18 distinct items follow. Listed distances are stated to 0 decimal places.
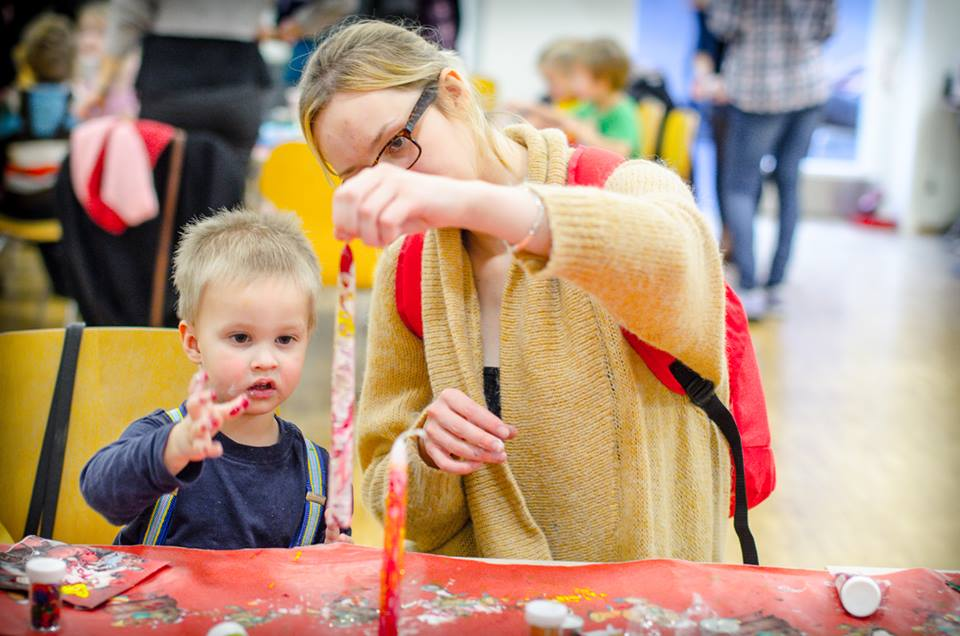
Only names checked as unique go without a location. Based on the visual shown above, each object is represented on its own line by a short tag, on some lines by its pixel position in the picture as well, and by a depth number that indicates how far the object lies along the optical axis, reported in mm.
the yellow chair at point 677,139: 5637
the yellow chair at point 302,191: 3242
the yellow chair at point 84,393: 1397
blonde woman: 1210
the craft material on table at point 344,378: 983
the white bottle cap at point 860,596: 987
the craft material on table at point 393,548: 909
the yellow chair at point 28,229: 4207
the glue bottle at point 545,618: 881
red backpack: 1260
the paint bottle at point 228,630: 871
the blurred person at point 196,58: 3006
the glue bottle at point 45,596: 894
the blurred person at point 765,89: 4637
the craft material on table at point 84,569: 961
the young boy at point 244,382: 1219
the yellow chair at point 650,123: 5715
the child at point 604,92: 4625
